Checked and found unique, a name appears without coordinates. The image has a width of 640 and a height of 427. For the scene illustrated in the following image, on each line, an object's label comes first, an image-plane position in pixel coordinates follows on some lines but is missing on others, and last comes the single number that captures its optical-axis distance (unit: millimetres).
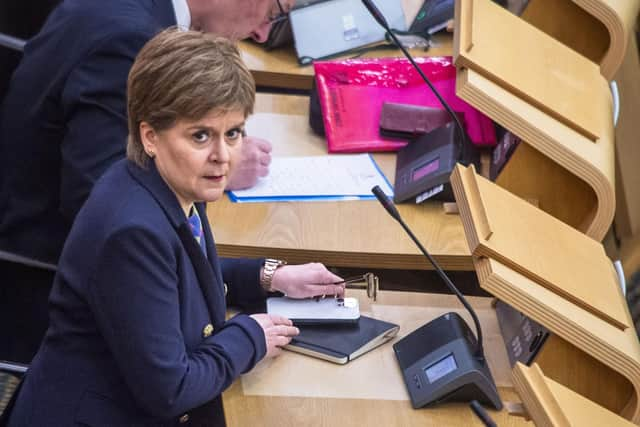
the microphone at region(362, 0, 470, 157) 6554
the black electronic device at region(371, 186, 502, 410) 6272
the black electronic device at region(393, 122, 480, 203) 6747
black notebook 6379
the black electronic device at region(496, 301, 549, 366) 6304
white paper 6827
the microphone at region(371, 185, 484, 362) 6259
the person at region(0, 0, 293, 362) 6445
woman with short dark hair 6074
